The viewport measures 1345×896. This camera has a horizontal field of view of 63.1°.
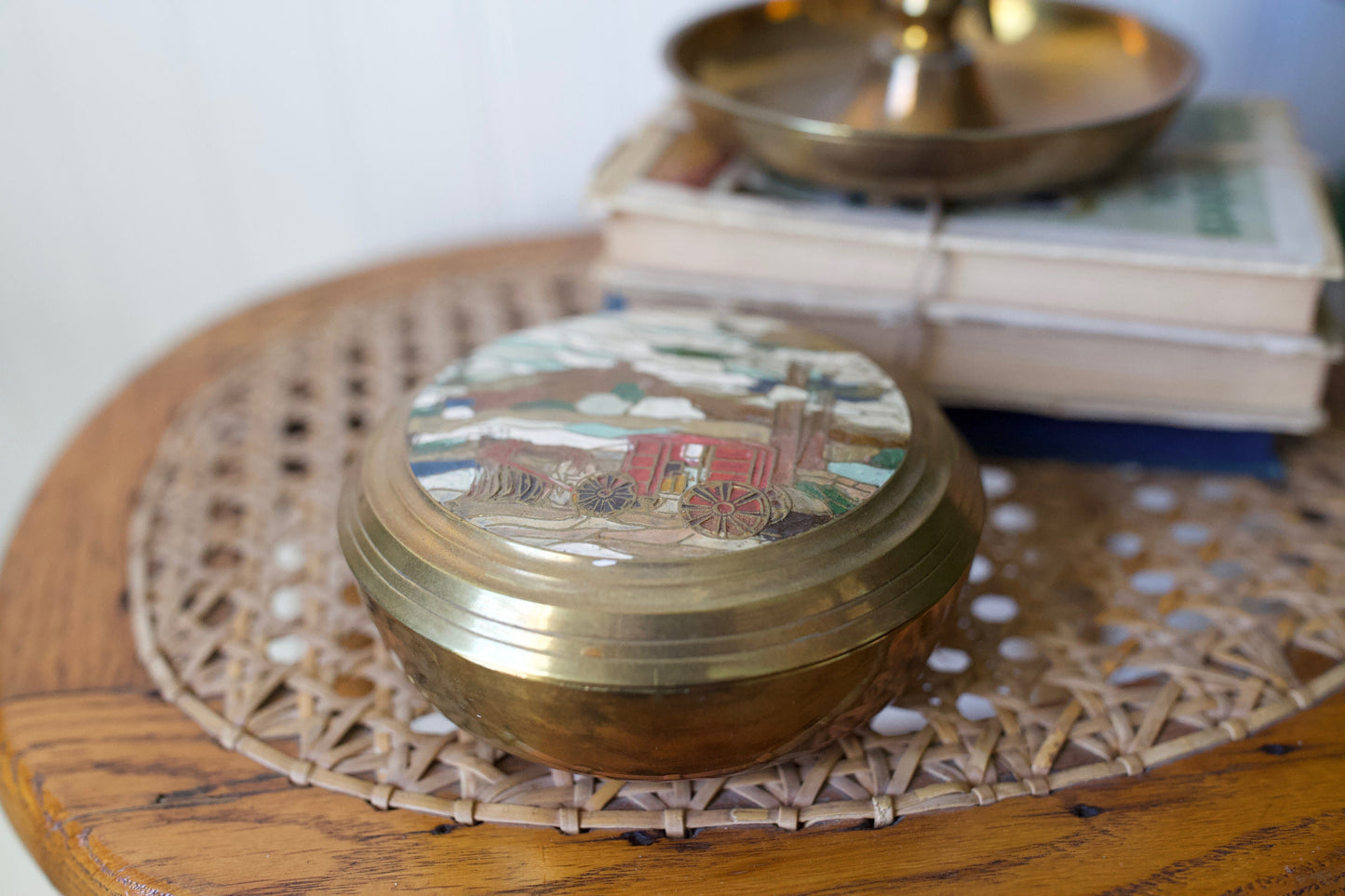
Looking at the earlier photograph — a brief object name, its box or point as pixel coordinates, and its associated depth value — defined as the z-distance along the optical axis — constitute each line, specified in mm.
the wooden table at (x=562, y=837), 340
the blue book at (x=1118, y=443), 529
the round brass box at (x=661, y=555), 307
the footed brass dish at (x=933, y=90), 473
